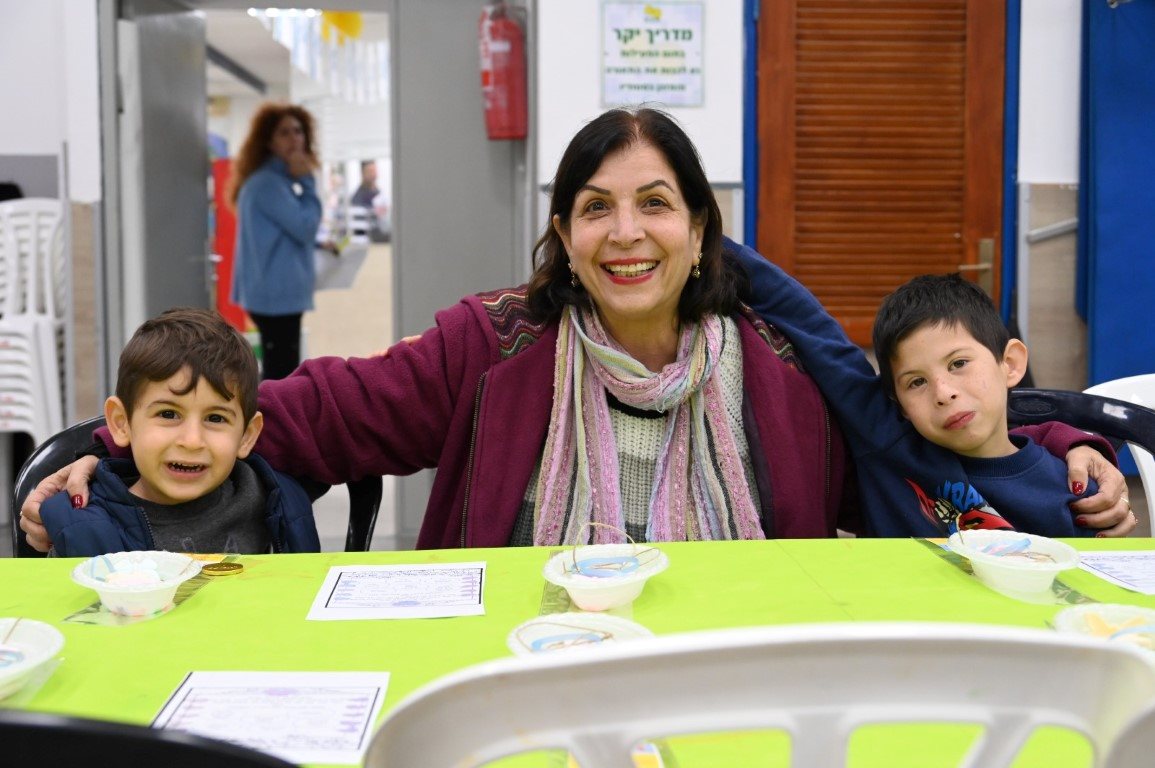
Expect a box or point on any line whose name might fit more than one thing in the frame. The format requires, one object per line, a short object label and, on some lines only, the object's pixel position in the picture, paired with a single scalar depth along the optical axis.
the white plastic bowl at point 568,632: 1.16
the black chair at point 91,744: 0.53
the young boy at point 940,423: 1.89
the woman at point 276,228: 5.75
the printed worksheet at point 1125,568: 1.43
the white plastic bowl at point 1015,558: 1.36
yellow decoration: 10.64
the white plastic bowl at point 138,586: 1.28
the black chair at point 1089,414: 2.10
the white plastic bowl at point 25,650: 1.04
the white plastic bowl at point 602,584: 1.30
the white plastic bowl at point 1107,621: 1.16
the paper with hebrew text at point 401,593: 1.32
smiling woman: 2.00
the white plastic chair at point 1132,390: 2.33
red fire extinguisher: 4.40
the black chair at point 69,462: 1.81
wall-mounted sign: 4.24
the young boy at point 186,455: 1.76
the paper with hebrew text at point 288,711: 0.97
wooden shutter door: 4.34
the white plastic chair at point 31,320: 4.54
